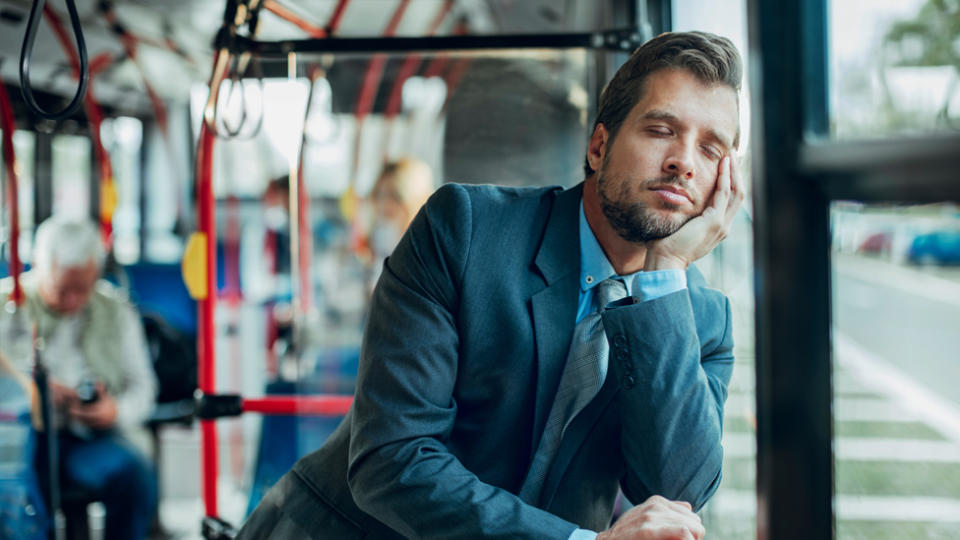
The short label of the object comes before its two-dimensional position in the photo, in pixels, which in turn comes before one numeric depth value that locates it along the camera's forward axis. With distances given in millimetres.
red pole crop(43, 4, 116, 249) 3119
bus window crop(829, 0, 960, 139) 824
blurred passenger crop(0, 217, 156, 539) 3275
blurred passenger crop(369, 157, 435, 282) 2531
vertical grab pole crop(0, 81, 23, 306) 2746
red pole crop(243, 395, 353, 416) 2215
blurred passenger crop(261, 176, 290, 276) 5711
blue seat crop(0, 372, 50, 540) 2689
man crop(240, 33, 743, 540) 1049
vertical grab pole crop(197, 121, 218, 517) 2154
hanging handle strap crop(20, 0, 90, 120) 1253
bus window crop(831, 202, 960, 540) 870
